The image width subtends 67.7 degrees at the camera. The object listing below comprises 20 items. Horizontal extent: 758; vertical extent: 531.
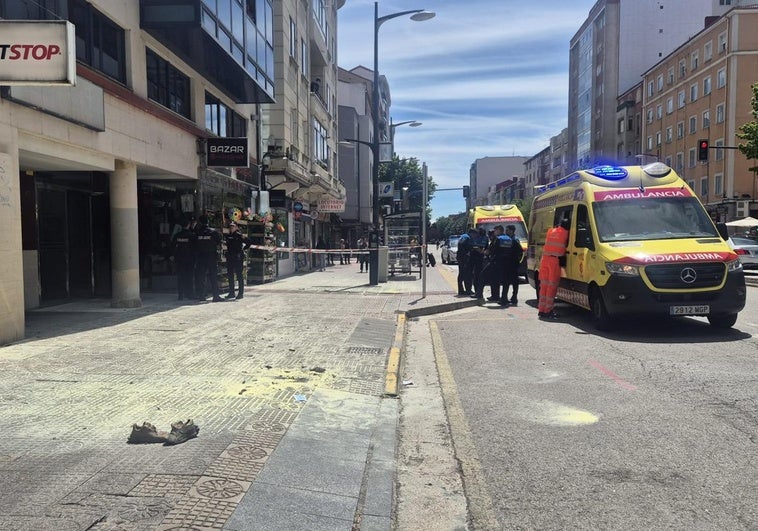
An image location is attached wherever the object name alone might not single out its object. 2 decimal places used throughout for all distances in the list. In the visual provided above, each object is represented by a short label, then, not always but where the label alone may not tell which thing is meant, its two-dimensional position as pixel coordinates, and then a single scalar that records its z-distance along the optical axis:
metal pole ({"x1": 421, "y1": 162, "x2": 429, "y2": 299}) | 12.59
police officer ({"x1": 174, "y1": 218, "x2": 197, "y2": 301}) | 12.84
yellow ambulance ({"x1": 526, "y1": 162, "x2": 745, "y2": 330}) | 8.20
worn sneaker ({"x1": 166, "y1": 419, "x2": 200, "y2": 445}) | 4.10
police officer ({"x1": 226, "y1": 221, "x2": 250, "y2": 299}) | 13.09
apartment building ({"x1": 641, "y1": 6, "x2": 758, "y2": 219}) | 43.00
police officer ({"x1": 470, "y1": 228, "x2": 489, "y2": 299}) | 13.52
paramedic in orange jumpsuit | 10.62
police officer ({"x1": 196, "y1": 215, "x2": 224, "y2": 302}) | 12.73
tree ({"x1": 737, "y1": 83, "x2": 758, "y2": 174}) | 25.55
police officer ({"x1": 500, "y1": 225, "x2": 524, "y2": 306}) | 12.73
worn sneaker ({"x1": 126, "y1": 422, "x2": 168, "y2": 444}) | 4.11
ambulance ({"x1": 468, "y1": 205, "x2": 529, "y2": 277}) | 20.61
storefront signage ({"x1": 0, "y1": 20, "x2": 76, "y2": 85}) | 6.19
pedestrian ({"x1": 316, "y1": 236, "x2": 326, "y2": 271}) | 29.92
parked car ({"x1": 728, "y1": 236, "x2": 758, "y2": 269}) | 24.00
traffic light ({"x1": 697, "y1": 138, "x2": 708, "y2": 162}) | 26.17
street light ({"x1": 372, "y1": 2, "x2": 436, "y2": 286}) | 17.50
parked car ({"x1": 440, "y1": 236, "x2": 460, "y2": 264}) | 33.78
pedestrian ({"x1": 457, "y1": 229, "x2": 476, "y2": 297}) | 14.03
